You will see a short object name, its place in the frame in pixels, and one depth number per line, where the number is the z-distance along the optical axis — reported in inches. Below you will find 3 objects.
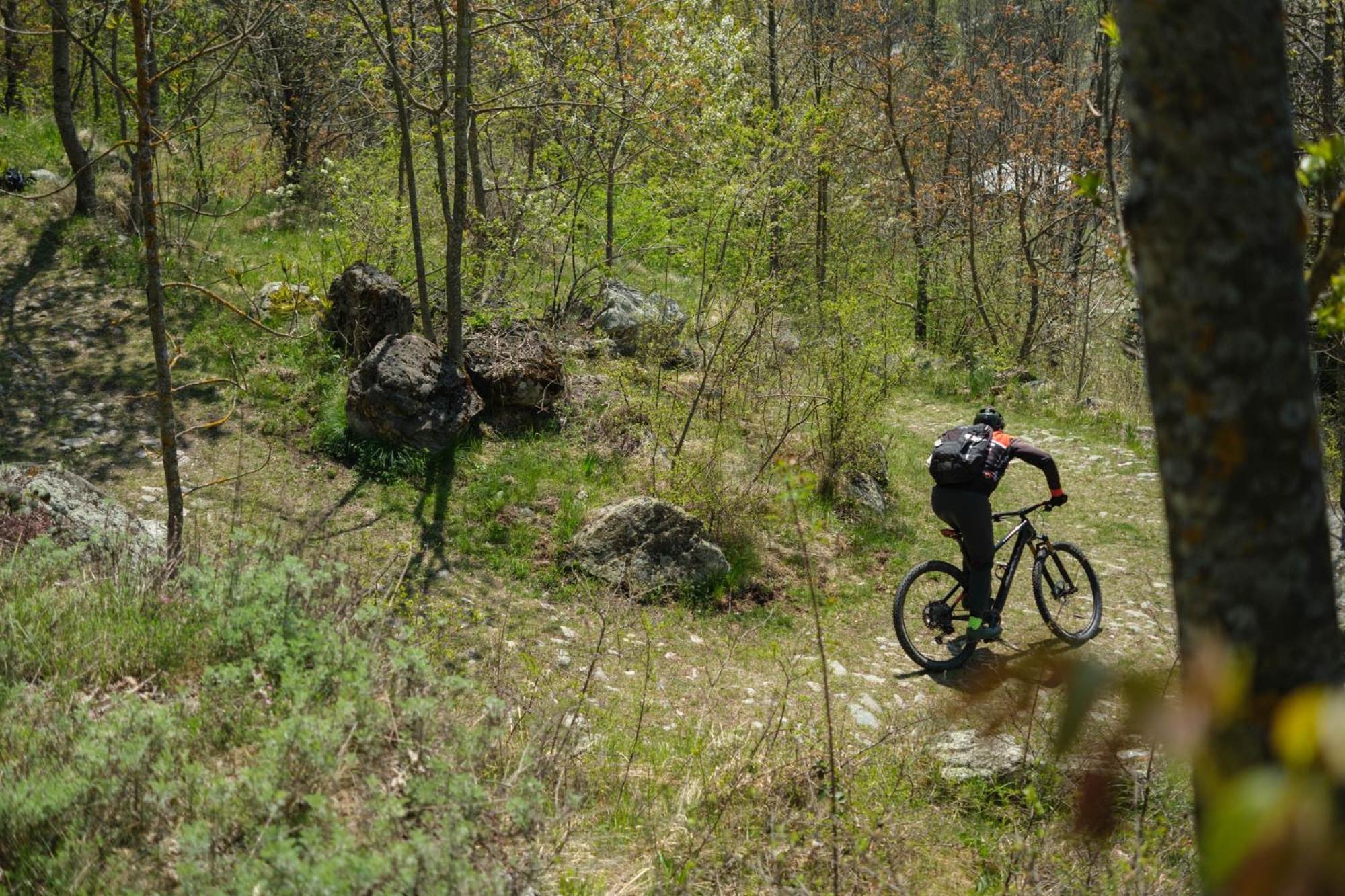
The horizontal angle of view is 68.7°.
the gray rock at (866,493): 362.9
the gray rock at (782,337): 397.1
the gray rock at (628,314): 416.5
